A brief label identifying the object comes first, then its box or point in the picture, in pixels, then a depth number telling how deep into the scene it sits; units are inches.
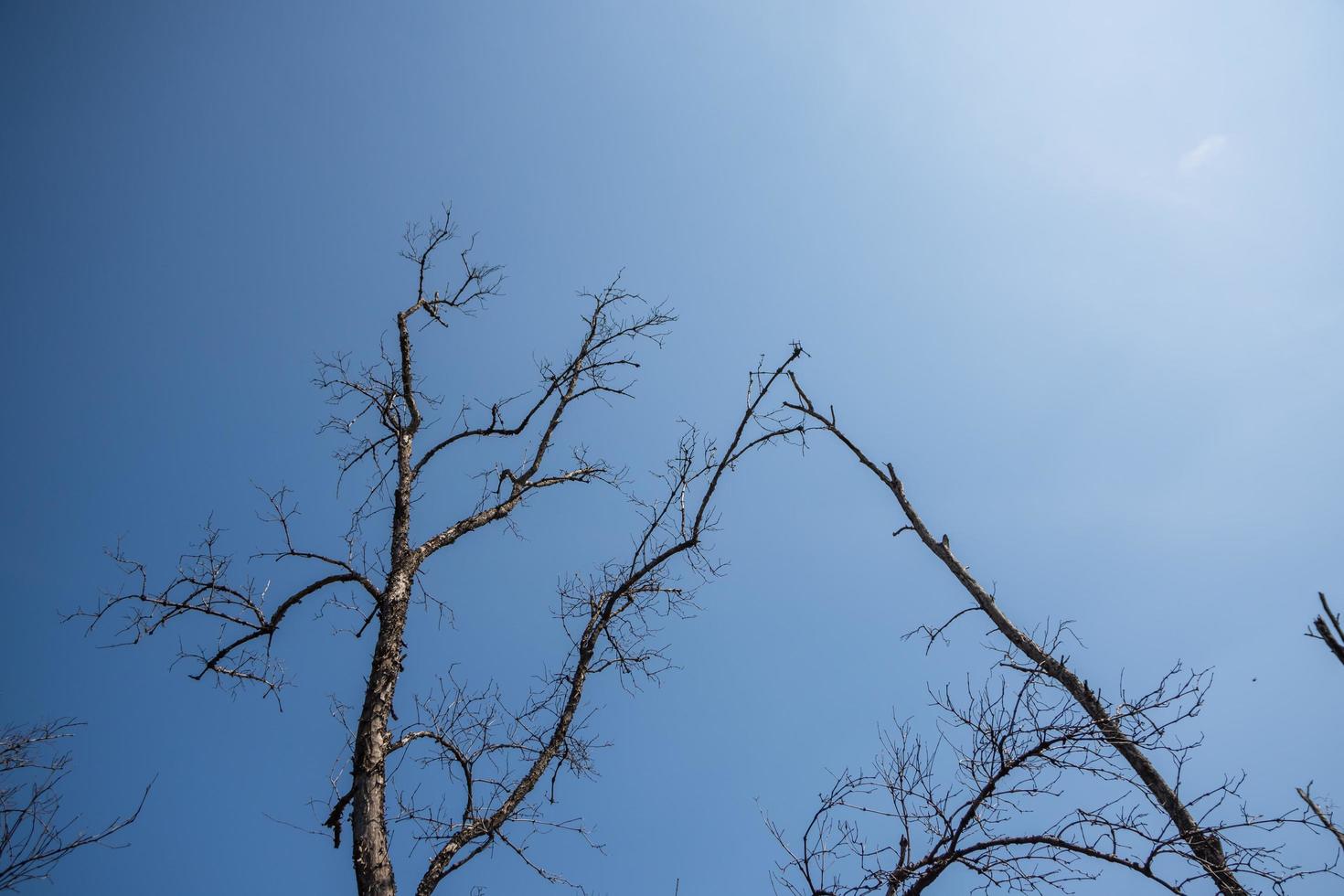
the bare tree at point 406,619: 175.8
